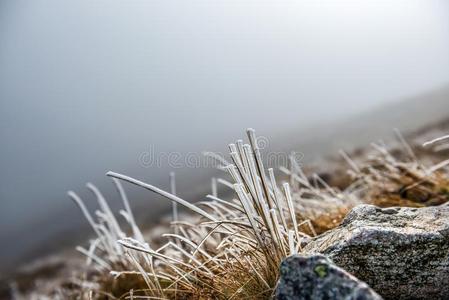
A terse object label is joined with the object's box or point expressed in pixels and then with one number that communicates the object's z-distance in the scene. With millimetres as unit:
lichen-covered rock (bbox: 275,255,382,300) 1740
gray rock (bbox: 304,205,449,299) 2287
